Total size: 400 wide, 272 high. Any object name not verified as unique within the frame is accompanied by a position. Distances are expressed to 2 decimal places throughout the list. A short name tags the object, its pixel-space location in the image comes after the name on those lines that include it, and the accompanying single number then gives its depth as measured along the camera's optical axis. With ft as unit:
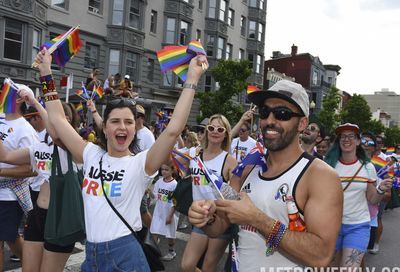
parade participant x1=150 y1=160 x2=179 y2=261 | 20.08
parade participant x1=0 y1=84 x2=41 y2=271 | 13.10
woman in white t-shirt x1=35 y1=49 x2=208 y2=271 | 8.73
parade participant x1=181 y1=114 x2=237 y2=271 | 14.06
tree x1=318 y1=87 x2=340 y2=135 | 155.63
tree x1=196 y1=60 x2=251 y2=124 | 87.35
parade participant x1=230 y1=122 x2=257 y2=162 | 30.35
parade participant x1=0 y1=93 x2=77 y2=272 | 11.01
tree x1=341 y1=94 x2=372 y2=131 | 173.47
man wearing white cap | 6.48
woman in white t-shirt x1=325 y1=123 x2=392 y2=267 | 14.01
